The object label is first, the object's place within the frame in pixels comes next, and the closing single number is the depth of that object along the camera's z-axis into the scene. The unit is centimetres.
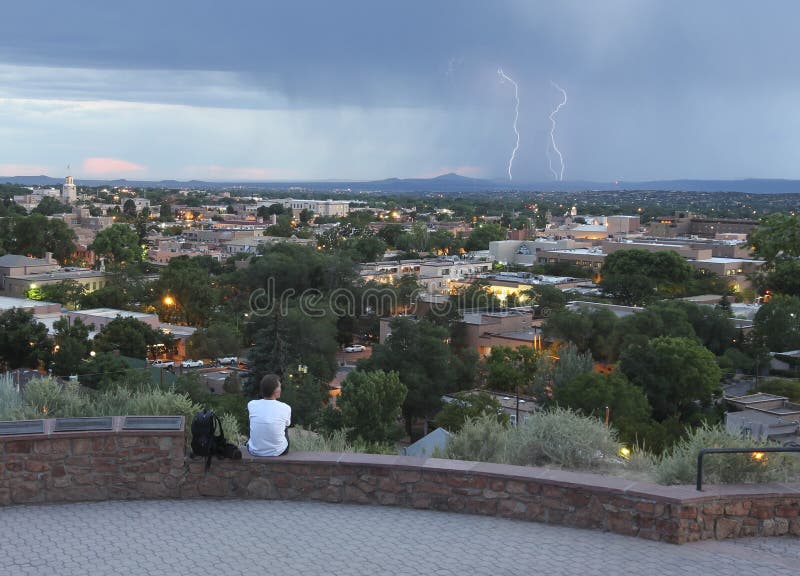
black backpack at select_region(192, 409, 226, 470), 630
